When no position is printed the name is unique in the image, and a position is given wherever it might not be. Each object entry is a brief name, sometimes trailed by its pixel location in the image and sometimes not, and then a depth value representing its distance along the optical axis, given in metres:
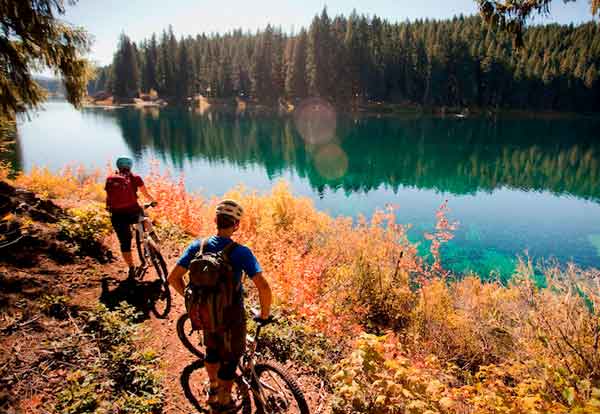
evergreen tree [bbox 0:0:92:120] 7.32
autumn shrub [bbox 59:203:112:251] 7.29
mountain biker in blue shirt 3.21
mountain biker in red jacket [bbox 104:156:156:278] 6.23
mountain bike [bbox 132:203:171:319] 6.41
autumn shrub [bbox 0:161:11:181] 10.06
